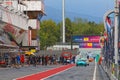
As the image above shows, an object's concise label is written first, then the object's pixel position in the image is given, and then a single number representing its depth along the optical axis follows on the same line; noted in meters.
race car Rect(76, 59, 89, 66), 76.20
